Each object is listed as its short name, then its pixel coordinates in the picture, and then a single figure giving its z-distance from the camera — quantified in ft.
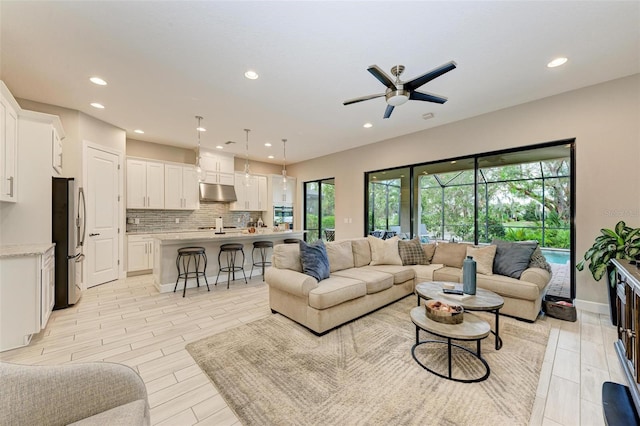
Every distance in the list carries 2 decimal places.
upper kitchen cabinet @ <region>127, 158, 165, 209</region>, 17.67
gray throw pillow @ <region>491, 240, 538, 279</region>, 10.98
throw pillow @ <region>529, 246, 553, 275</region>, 10.96
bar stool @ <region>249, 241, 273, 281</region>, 16.47
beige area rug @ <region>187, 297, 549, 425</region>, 5.43
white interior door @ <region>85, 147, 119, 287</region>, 14.55
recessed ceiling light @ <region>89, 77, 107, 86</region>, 10.34
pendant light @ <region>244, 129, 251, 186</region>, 16.17
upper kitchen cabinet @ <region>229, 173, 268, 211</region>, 23.38
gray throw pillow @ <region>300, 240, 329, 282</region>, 10.25
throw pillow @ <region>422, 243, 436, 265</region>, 14.34
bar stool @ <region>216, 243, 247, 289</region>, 15.06
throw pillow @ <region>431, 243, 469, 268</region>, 13.24
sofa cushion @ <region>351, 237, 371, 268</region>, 13.50
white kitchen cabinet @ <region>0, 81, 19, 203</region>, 8.70
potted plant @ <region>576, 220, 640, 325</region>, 9.18
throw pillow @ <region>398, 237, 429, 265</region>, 13.92
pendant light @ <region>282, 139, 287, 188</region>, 19.20
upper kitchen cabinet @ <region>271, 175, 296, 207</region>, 25.62
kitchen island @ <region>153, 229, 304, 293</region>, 13.76
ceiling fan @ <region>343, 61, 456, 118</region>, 7.61
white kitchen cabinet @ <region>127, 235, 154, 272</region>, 17.17
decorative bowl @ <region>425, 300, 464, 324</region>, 6.95
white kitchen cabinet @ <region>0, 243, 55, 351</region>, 7.79
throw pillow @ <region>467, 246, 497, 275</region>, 11.51
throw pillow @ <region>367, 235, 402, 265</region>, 13.76
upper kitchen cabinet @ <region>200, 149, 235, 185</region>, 21.15
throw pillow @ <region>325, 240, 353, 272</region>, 12.24
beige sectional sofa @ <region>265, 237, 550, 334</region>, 9.16
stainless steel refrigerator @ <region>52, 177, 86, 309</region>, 11.12
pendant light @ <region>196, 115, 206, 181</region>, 14.19
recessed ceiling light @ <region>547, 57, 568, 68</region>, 9.18
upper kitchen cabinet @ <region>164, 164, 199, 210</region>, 19.32
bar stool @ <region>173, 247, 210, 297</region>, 13.58
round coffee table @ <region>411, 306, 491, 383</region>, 6.42
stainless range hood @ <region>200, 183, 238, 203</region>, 20.85
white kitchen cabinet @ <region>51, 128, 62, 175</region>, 11.03
